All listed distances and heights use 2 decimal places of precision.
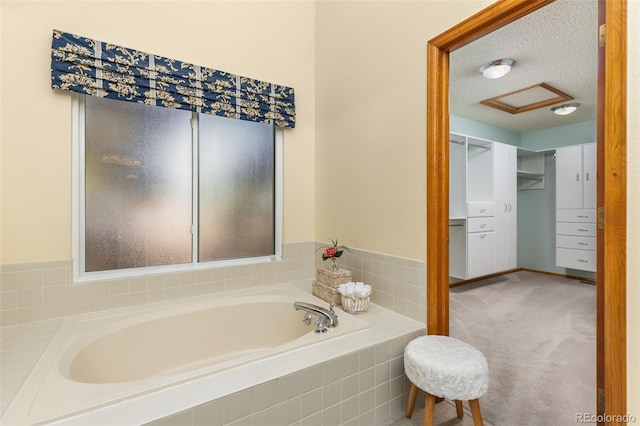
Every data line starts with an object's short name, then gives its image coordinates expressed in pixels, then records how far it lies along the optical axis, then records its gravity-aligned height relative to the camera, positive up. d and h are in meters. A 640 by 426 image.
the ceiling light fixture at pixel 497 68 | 2.73 +1.34
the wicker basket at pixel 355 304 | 1.90 -0.58
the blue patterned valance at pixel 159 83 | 1.76 +0.88
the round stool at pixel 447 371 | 1.25 -0.68
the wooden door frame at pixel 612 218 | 1.04 -0.02
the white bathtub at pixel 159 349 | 1.08 -0.67
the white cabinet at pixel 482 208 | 3.67 +0.07
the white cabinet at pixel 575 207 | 3.87 +0.08
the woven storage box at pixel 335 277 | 2.12 -0.46
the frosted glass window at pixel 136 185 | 1.94 +0.19
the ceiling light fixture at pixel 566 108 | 3.74 +1.31
